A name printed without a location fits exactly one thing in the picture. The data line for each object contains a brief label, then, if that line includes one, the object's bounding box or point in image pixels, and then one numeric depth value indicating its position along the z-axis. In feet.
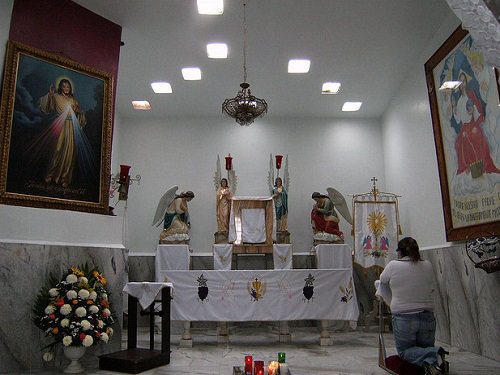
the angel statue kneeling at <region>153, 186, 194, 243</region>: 31.96
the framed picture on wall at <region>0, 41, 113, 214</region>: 19.31
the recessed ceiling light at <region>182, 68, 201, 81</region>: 29.59
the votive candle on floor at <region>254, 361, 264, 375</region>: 13.25
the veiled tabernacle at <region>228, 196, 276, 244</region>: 32.91
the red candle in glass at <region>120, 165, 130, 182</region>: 26.04
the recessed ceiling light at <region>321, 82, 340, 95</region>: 32.04
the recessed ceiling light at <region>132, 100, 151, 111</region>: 34.53
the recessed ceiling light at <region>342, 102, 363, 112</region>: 35.53
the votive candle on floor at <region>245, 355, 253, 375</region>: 14.27
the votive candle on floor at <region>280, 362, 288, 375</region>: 13.99
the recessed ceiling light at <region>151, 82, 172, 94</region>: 31.60
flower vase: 17.66
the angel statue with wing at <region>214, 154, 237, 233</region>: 33.45
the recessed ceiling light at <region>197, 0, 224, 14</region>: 22.46
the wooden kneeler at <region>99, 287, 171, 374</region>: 17.45
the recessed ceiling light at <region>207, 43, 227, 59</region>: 26.58
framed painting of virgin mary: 19.52
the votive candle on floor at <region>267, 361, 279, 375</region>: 13.47
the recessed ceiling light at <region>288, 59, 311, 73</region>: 28.66
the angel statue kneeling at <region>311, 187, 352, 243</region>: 32.24
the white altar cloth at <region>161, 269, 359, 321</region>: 23.32
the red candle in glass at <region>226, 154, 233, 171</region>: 33.89
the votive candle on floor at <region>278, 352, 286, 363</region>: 14.74
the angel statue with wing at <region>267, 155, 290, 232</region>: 33.68
